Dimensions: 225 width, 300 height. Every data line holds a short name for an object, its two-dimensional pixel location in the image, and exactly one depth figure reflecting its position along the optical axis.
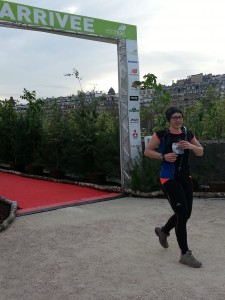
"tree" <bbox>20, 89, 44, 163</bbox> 12.79
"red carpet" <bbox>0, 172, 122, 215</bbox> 7.00
